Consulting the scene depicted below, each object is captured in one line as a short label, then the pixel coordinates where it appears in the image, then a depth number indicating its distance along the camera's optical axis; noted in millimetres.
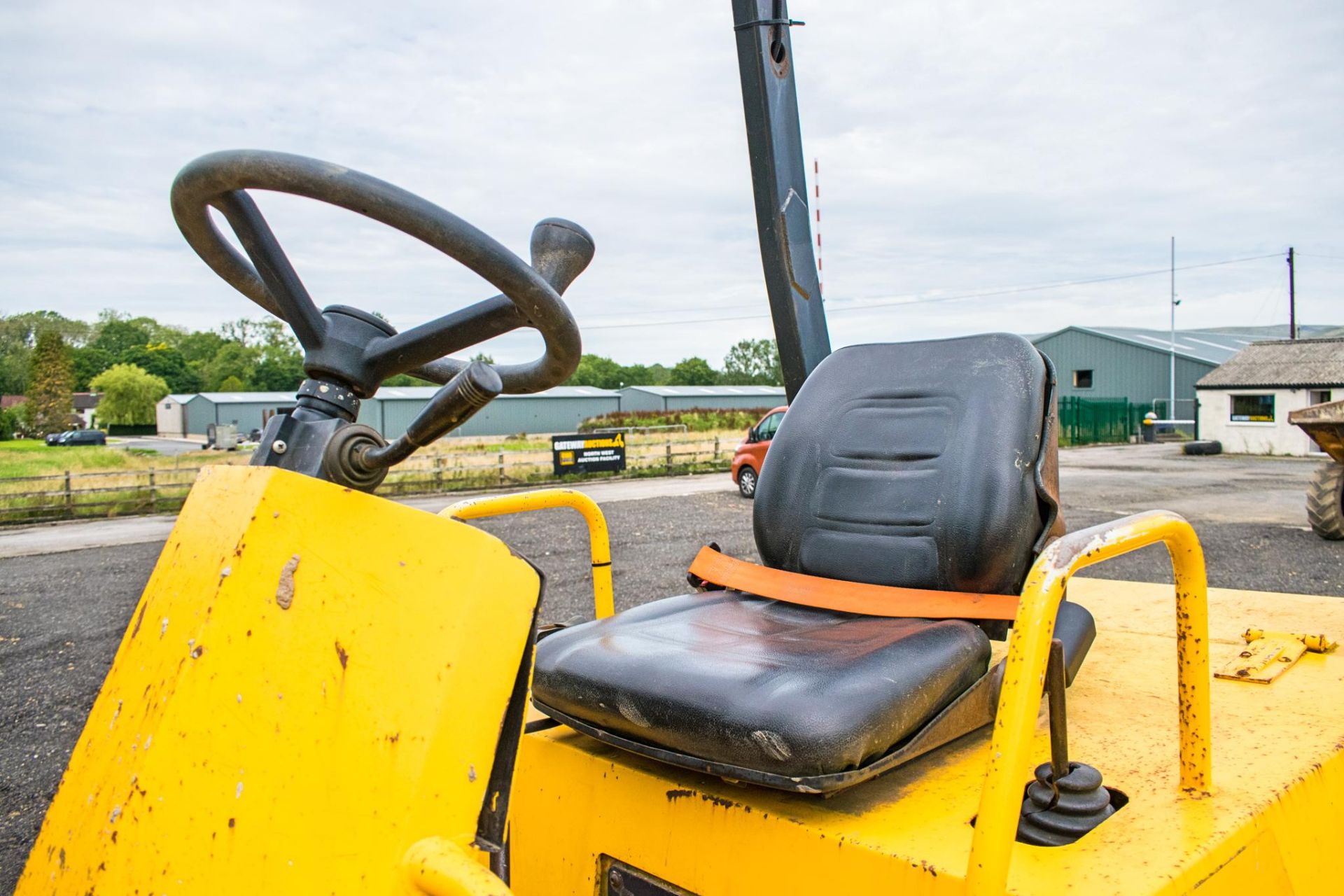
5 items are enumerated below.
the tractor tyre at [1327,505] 9391
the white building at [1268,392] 24969
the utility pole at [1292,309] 37844
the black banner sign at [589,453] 19734
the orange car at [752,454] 14750
